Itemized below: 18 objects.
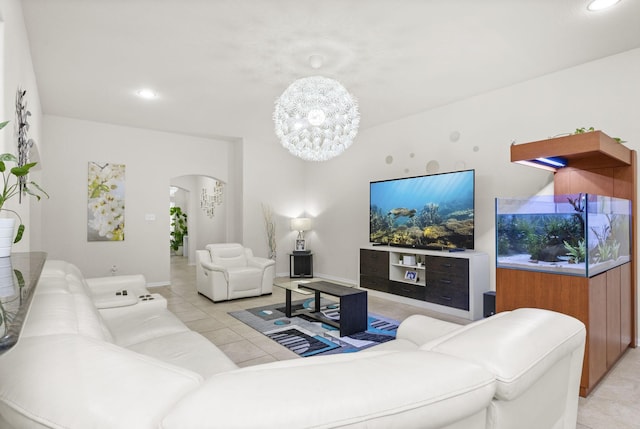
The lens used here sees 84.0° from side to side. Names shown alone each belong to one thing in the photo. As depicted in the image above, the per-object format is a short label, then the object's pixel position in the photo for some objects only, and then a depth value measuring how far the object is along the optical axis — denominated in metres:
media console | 4.35
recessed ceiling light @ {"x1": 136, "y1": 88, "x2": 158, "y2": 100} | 4.53
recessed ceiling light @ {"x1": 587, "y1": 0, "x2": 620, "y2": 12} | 2.70
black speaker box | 4.04
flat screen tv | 4.69
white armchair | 5.21
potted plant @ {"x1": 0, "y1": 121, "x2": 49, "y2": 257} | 1.40
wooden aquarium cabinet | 2.46
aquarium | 2.40
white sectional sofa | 0.66
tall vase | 1.58
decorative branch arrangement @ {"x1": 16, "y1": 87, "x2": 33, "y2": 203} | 2.73
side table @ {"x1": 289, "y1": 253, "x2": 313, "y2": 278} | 7.31
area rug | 3.41
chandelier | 3.29
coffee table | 3.72
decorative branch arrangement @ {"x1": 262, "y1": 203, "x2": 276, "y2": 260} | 7.30
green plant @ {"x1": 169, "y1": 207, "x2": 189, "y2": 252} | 11.48
